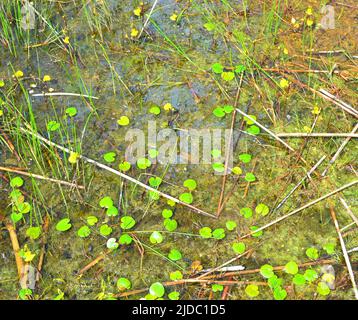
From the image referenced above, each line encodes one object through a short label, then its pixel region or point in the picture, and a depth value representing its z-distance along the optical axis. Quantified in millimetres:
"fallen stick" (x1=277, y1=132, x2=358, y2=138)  2289
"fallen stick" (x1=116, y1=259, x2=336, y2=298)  1844
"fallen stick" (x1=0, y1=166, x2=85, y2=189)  2152
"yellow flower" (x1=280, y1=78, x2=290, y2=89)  2512
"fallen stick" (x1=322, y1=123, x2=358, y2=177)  2195
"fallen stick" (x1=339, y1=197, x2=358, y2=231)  2017
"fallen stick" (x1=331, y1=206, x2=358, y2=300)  1820
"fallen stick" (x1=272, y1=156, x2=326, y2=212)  2087
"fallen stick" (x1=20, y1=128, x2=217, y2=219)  2080
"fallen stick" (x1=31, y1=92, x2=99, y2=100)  2496
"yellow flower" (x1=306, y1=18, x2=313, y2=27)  2783
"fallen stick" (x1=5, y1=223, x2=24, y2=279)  1896
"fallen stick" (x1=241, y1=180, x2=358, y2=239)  1991
